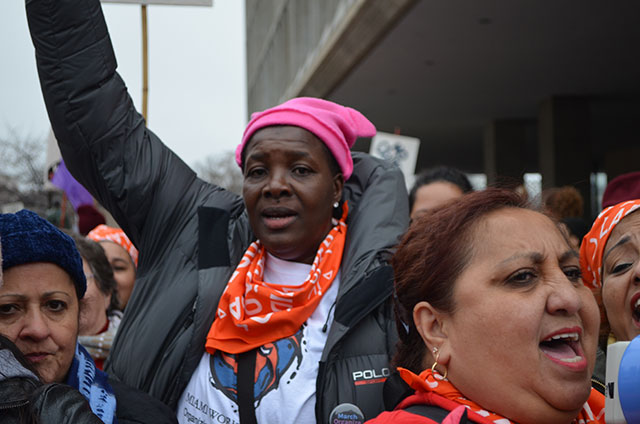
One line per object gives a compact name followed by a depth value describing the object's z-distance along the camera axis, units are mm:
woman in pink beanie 2264
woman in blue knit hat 1961
